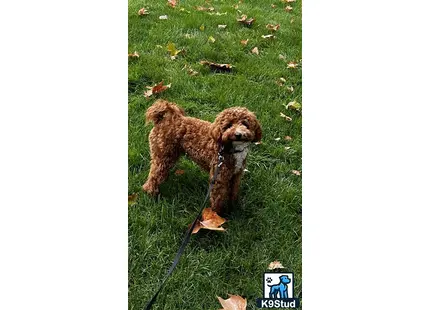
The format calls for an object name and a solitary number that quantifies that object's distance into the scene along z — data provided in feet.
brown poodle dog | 8.09
